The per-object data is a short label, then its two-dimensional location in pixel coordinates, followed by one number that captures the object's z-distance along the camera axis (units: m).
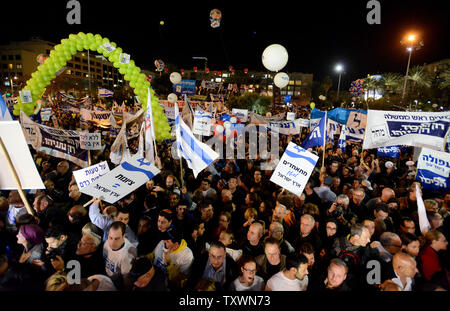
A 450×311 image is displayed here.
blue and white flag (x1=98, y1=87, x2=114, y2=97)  17.45
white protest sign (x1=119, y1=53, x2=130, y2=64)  10.16
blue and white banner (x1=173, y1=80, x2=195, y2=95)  33.13
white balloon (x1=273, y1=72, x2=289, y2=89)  15.71
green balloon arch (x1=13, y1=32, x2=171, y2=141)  9.98
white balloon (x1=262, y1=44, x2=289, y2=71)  11.14
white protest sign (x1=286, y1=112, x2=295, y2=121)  14.10
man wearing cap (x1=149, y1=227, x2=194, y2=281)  3.33
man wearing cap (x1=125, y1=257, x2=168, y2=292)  2.69
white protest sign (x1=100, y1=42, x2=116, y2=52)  10.08
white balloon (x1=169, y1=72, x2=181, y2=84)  16.56
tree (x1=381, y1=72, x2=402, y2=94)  54.89
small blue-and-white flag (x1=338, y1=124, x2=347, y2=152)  9.74
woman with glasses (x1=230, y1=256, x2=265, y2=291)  2.91
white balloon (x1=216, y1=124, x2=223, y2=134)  11.34
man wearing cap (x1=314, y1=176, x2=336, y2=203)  5.89
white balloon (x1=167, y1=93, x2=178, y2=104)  15.06
